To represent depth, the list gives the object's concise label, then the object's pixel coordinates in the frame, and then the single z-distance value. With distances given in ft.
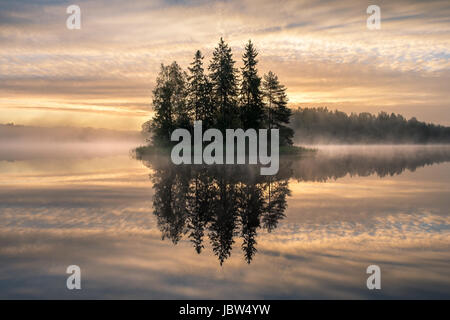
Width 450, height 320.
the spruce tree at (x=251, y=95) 230.27
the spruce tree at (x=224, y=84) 229.04
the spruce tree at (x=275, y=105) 258.57
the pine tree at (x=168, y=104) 246.06
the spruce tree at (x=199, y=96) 235.40
